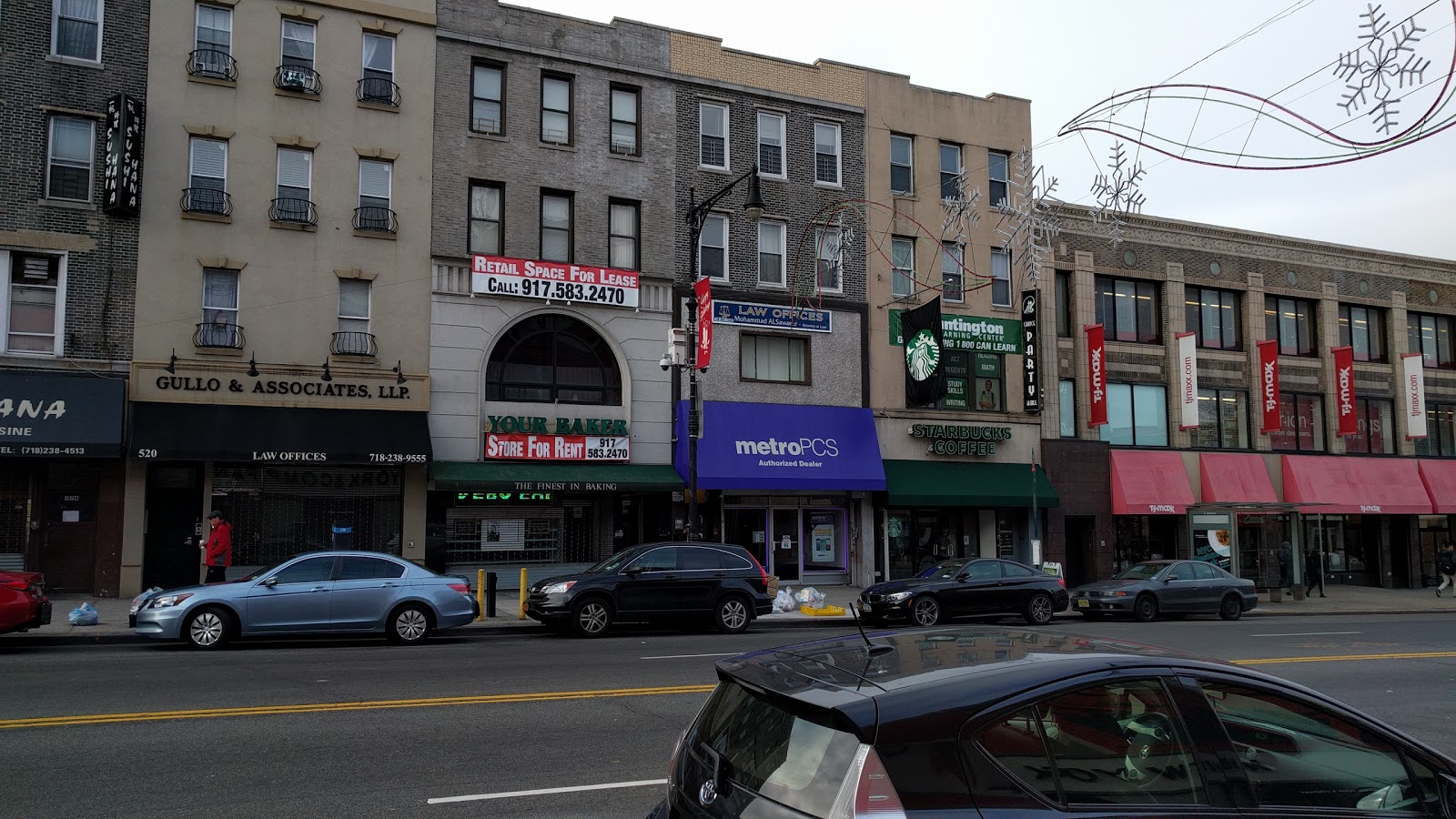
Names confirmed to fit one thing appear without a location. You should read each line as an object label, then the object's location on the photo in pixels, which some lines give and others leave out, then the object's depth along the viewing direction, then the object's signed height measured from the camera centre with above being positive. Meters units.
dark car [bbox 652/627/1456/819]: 3.09 -0.83
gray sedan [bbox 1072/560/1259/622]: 21.22 -2.02
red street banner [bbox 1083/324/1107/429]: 29.04 +3.58
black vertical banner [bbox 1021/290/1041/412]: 28.73 +4.23
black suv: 16.23 -1.50
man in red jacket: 16.92 -0.85
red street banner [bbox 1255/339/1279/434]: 31.75 +3.69
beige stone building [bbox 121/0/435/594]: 20.23 +4.65
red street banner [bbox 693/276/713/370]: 21.88 +4.00
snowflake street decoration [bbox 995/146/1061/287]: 18.97 +5.60
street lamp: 18.95 +3.36
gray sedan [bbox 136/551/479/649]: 13.79 -1.48
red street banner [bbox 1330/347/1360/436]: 32.94 +3.61
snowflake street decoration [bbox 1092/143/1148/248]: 13.91 +4.44
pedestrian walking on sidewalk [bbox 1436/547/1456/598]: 30.41 -2.03
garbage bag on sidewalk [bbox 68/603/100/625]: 15.45 -1.78
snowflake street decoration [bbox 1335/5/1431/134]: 9.26 +4.11
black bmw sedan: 18.75 -1.83
